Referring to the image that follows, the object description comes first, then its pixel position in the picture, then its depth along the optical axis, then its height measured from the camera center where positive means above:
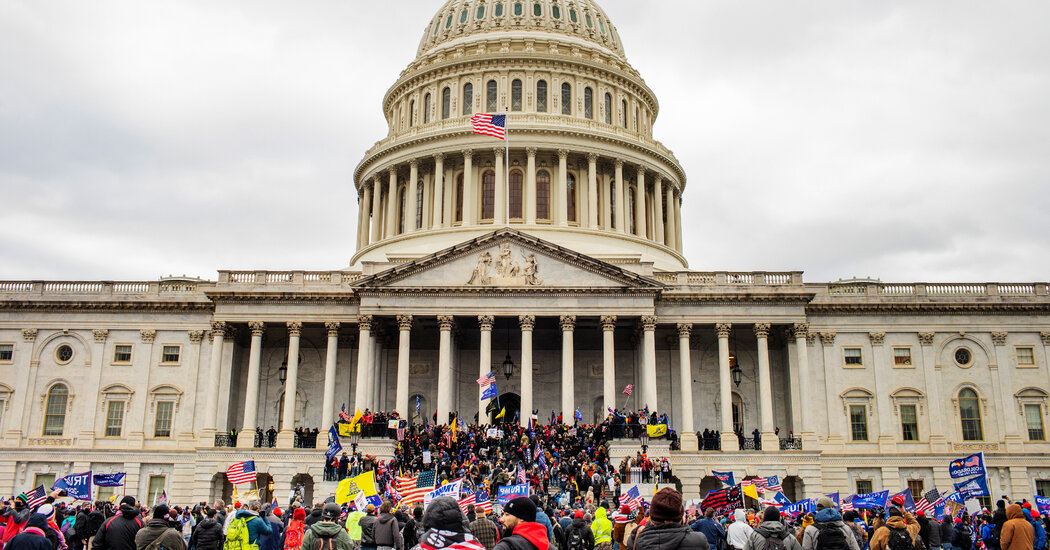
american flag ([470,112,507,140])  53.84 +19.11
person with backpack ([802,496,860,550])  12.22 -0.99
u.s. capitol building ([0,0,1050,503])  45.25 +4.83
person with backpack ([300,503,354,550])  12.05 -1.05
